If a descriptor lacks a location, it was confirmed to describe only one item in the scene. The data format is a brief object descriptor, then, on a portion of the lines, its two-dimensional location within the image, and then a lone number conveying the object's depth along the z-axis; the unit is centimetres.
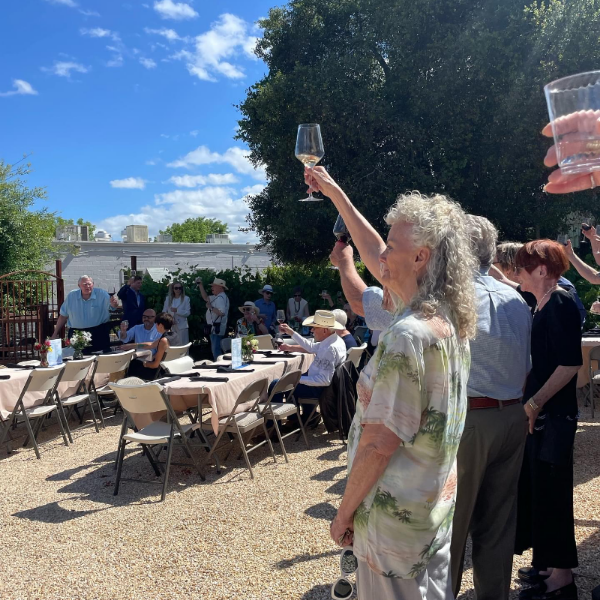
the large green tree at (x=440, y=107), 1218
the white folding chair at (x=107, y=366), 791
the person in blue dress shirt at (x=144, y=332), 950
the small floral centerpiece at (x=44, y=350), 741
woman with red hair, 296
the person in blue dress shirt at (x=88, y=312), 976
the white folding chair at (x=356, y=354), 774
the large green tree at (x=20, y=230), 1628
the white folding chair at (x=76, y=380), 715
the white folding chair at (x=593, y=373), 680
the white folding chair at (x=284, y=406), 621
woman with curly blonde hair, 169
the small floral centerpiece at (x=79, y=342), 818
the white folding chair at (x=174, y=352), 895
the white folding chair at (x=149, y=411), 538
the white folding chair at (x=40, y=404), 648
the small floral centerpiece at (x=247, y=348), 737
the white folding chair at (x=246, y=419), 574
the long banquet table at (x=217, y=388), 583
